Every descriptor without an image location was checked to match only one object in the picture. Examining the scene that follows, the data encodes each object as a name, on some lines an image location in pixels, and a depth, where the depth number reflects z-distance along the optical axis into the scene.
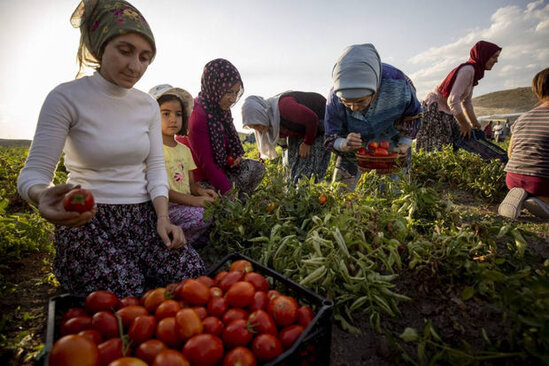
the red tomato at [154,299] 1.27
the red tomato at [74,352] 0.90
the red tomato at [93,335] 1.01
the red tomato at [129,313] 1.17
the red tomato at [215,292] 1.29
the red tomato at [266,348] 1.03
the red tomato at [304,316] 1.18
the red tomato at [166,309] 1.18
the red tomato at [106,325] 1.12
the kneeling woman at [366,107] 2.65
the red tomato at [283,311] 1.17
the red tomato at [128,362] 0.89
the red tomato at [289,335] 1.10
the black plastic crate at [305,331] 1.01
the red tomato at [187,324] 1.07
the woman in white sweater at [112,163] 1.48
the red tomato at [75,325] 1.13
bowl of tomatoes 2.46
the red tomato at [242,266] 1.45
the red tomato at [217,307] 1.22
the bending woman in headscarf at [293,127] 3.71
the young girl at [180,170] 2.33
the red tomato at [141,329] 1.09
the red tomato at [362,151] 2.66
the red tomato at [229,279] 1.35
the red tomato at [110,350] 0.98
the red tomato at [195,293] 1.25
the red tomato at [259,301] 1.25
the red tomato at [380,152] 2.54
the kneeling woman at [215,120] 2.74
